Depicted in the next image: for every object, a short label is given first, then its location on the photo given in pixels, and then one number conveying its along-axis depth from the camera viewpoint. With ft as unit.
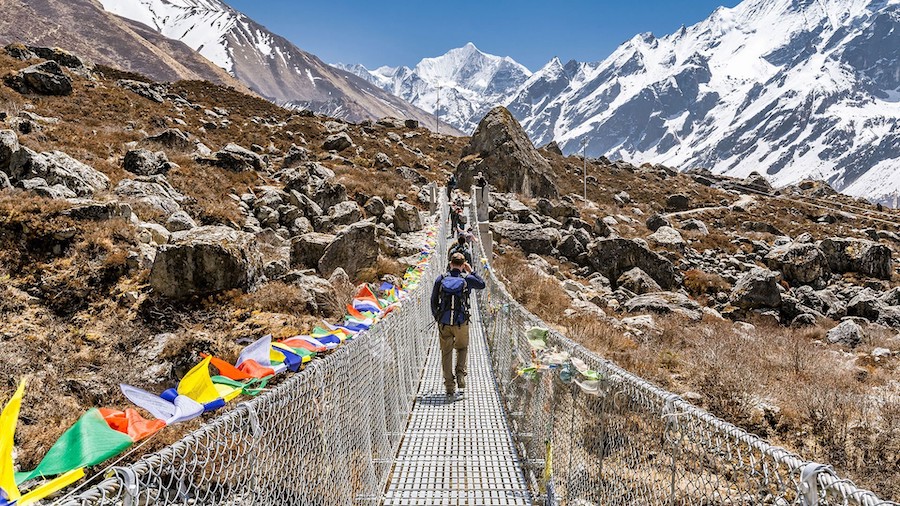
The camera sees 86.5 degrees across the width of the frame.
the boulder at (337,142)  102.62
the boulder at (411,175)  96.18
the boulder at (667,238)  84.53
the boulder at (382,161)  96.62
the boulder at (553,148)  200.92
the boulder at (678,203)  136.05
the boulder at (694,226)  104.47
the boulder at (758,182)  193.77
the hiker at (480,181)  100.68
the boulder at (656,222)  100.51
